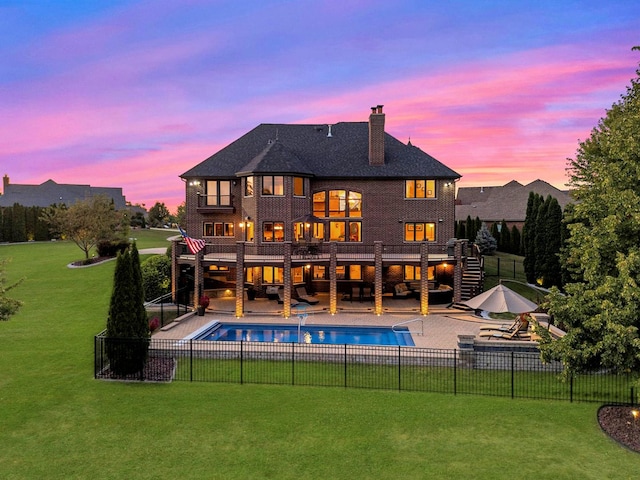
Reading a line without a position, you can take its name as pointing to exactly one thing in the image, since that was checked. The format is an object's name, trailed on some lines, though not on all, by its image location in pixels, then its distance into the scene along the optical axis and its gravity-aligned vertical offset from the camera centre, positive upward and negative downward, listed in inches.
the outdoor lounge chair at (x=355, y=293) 1176.6 -172.9
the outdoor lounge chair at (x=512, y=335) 747.4 -183.8
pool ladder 852.7 -199.2
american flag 969.1 -34.6
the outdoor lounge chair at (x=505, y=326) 776.9 -188.5
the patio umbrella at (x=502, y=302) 724.0 -122.7
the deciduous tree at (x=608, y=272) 439.5 -45.3
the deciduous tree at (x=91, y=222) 1690.5 +28.3
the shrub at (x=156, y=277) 1159.4 -129.9
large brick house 1158.3 +63.0
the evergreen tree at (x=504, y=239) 2162.2 -44.0
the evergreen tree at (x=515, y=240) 2101.4 -47.5
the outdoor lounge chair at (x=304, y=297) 1104.2 -176.0
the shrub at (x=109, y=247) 1785.1 -72.9
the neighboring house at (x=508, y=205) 2363.4 +149.9
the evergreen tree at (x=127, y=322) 613.0 -136.4
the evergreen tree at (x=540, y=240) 1321.4 -29.6
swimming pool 840.9 -212.2
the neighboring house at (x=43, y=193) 3730.3 +318.5
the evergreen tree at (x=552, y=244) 1286.9 -40.9
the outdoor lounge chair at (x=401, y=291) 1186.0 -169.6
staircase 1151.9 -138.5
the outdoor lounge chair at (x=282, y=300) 1090.0 -179.7
